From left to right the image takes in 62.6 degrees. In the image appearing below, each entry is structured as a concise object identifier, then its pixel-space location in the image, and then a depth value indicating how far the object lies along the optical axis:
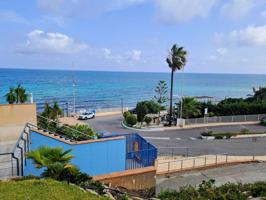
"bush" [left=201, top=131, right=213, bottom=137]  23.01
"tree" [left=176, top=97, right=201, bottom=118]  29.21
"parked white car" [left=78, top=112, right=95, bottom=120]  29.92
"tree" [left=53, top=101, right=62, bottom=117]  22.11
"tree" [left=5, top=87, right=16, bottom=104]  18.06
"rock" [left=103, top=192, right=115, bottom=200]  6.12
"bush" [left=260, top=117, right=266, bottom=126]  28.49
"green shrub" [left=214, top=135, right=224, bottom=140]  22.61
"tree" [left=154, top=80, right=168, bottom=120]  35.17
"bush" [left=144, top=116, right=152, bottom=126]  27.89
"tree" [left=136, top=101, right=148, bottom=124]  28.42
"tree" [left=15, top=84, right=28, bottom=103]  17.96
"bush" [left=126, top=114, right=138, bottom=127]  26.86
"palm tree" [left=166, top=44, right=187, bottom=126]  28.20
